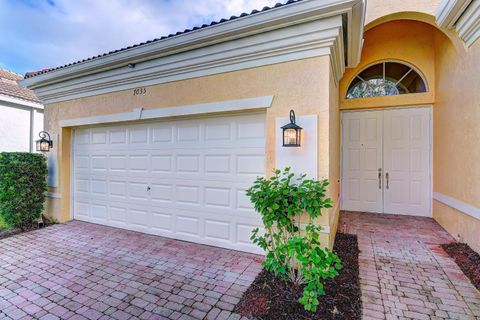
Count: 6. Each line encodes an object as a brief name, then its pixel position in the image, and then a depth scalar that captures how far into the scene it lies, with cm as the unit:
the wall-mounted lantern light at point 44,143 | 584
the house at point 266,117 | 337
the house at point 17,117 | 913
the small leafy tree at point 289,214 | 269
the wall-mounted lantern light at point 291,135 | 314
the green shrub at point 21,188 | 511
